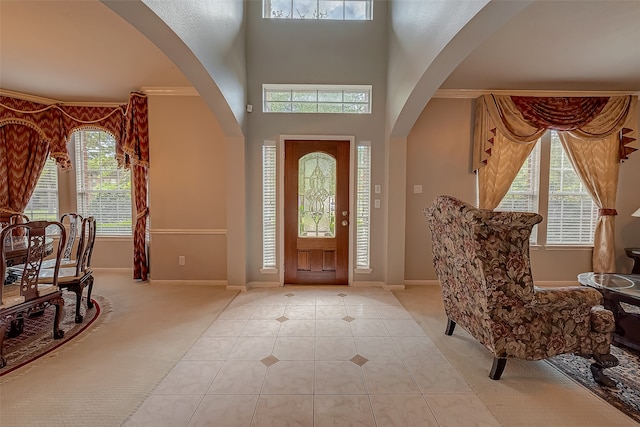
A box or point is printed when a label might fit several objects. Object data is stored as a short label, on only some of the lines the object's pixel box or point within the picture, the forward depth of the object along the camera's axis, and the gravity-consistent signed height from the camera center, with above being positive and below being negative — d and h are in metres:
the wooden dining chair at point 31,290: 2.12 -0.73
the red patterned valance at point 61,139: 4.06 +0.93
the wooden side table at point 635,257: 3.63 -0.67
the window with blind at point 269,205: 3.97 -0.04
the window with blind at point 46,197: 4.56 +0.07
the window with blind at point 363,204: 3.99 -0.02
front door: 3.97 -0.13
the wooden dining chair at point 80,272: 2.82 -0.72
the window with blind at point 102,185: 4.70 +0.27
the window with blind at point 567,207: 4.16 -0.05
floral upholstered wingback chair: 1.82 -0.65
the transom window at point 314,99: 3.95 +1.43
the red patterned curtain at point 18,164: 4.15 +0.55
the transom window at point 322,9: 3.86 +2.62
